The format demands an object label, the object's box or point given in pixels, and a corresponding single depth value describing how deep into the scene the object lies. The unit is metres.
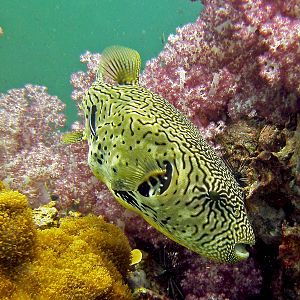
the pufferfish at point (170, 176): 2.48
